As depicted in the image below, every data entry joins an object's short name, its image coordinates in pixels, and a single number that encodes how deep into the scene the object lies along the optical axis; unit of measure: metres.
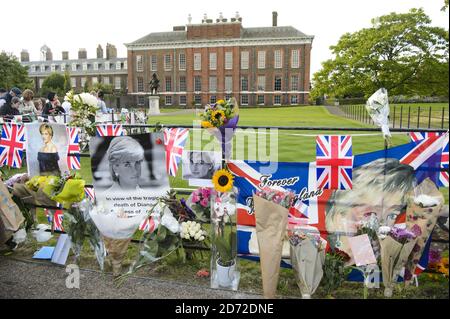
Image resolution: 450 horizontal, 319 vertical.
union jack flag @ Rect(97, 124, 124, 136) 4.34
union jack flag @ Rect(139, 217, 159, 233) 3.73
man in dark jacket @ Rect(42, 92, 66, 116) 11.14
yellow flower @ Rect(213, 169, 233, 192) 3.40
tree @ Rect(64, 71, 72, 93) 61.74
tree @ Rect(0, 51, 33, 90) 54.47
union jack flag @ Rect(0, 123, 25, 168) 4.96
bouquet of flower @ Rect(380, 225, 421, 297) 3.08
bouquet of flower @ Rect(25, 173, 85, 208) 3.77
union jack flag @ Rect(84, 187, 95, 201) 4.69
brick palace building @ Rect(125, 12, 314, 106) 56.88
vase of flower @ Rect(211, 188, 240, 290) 3.41
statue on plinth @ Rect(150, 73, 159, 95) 34.66
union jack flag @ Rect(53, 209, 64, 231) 4.51
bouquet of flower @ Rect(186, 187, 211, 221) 3.79
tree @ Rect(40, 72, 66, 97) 69.52
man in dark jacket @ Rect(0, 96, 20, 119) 9.08
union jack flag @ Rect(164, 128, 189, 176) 3.99
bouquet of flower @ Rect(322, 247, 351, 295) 3.22
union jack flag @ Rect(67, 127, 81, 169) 4.50
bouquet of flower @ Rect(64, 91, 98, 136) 4.17
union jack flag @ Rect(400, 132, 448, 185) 3.25
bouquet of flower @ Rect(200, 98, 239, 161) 3.51
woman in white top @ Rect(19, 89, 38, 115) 10.49
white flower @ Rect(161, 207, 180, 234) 3.67
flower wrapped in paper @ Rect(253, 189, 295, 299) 3.14
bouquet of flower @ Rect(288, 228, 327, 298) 3.17
